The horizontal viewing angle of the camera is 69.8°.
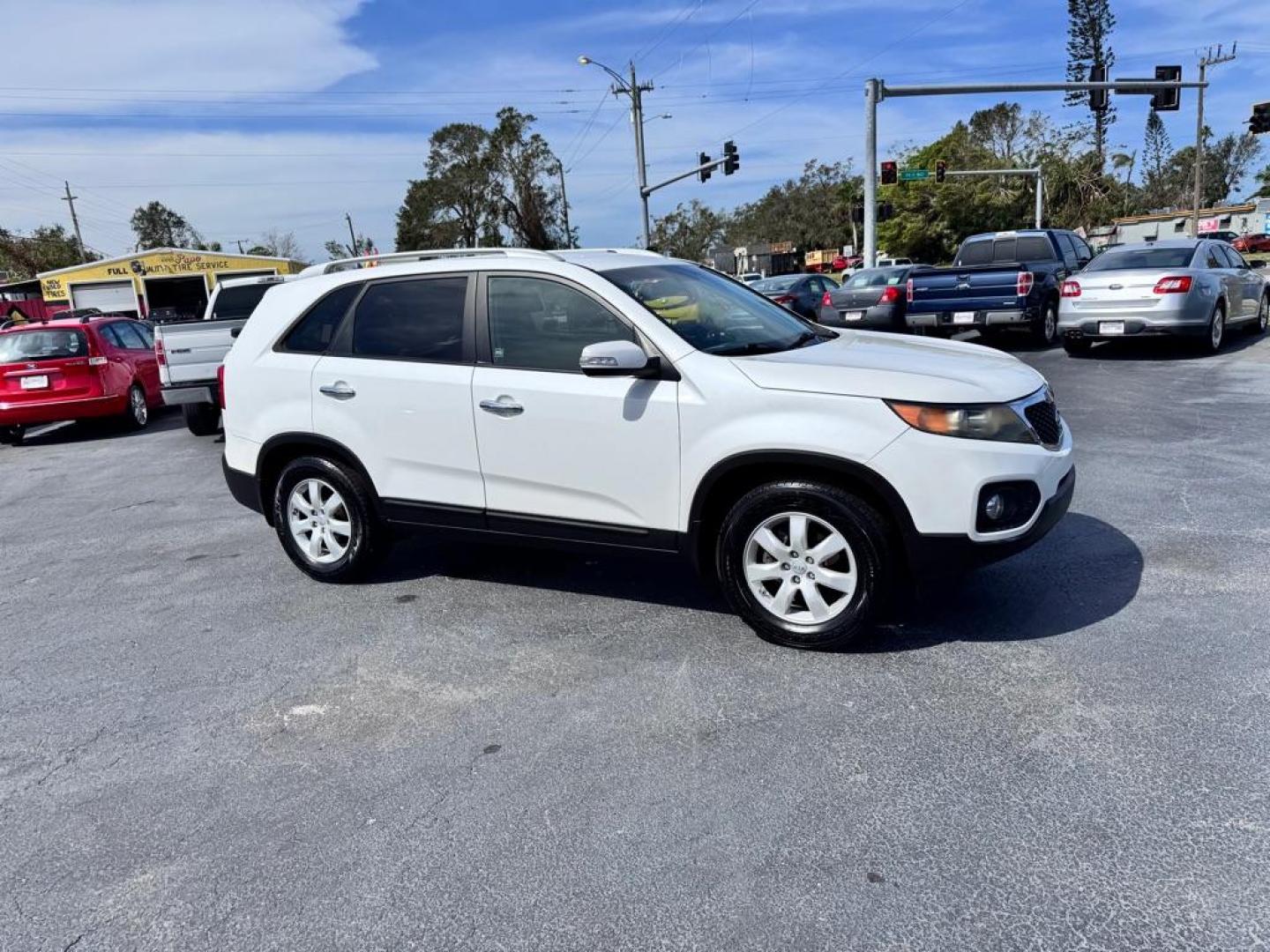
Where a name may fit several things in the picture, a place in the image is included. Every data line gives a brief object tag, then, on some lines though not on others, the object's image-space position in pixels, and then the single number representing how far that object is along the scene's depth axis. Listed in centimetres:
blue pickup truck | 1340
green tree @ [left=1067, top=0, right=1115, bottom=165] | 6181
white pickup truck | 1028
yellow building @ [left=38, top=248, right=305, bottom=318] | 4697
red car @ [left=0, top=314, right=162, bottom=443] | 1153
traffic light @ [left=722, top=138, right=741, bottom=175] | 2858
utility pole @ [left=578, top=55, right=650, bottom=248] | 3369
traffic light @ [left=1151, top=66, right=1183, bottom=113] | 2145
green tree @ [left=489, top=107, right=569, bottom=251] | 5828
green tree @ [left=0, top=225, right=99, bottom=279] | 6712
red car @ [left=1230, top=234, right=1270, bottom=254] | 6275
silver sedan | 1156
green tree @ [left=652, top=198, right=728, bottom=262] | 8858
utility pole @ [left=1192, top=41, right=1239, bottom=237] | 4567
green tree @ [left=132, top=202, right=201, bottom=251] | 9506
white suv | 380
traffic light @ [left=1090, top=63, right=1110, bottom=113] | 2239
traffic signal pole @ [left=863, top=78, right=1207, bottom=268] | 2016
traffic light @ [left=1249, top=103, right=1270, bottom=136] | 2478
